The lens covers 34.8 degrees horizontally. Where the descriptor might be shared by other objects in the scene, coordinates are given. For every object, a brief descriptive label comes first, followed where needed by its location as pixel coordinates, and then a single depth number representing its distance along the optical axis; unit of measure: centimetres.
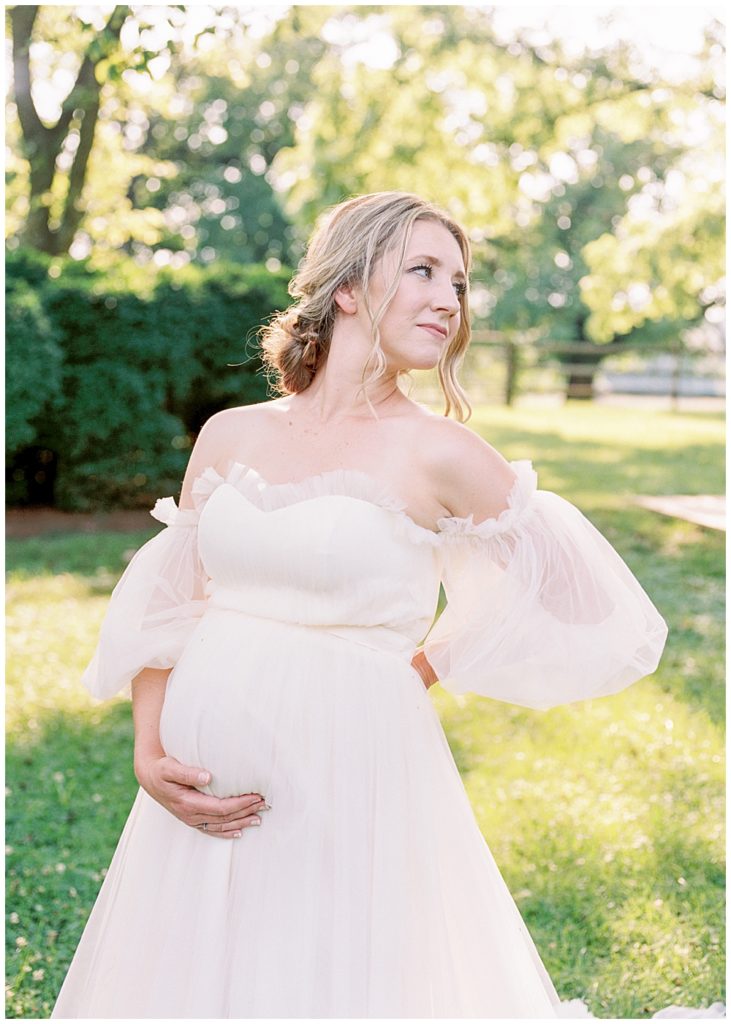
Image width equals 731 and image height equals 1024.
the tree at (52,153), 1379
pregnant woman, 222
